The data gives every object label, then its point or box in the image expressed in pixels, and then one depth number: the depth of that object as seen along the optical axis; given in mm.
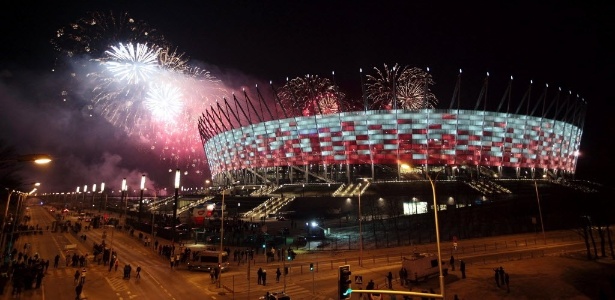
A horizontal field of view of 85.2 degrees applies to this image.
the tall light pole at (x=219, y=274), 24816
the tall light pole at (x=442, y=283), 11798
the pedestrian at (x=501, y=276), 22605
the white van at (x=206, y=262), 29938
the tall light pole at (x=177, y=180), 35481
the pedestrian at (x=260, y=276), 25177
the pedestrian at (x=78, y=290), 21297
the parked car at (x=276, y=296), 17392
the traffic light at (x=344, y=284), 9406
